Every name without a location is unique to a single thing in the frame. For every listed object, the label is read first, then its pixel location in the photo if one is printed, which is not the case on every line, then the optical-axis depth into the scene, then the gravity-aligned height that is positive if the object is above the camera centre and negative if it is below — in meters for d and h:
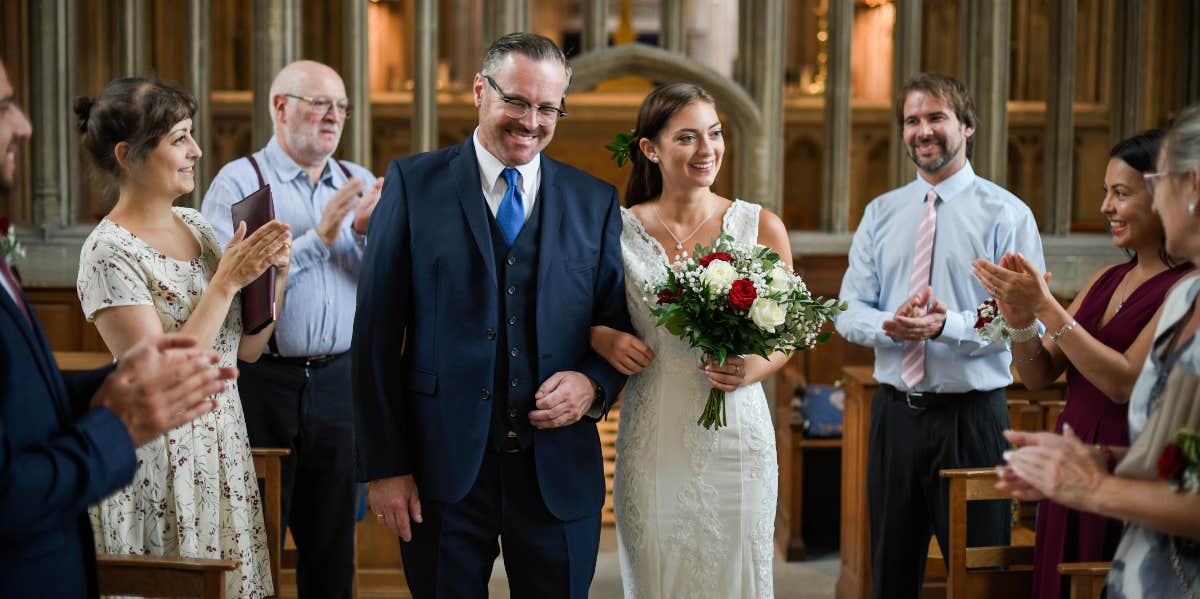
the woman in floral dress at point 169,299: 2.50 -0.11
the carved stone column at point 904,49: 6.05 +1.12
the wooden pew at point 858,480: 4.23 -0.88
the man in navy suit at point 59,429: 1.67 -0.29
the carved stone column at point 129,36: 5.96 +1.14
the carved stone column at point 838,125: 6.05 +0.71
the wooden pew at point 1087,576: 2.25 -0.65
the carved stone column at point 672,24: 6.16 +1.27
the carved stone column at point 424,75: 5.95 +0.95
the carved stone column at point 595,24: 6.08 +1.25
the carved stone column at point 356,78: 5.88 +0.91
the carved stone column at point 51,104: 5.96 +0.78
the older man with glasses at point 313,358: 3.36 -0.33
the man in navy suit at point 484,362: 2.35 -0.24
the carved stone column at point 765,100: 6.12 +0.85
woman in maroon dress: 2.52 -0.16
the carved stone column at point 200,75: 5.92 +0.93
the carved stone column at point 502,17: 5.86 +1.24
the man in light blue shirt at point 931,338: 3.25 -0.25
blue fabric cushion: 5.16 -0.75
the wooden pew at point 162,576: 2.25 -0.67
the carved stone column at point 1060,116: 6.22 +0.79
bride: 2.72 -0.49
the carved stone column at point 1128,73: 6.33 +1.05
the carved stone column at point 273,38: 5.80 +1.11
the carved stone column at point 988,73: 6.02 +0.99
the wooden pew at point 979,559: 2.83 -0.79
